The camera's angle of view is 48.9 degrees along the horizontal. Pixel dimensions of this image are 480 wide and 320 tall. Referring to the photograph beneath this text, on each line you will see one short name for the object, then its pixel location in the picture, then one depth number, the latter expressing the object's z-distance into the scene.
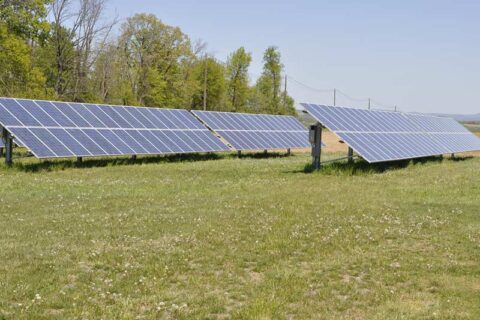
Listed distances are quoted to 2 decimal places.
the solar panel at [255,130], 33.31
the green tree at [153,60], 66.94
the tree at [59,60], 54.47
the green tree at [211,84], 82.31
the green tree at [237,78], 88.06
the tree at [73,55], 54.19
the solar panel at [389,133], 24.10
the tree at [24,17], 39.25
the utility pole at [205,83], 77.29
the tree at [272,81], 93.25
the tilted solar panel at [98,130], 22.53
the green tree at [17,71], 39.62
